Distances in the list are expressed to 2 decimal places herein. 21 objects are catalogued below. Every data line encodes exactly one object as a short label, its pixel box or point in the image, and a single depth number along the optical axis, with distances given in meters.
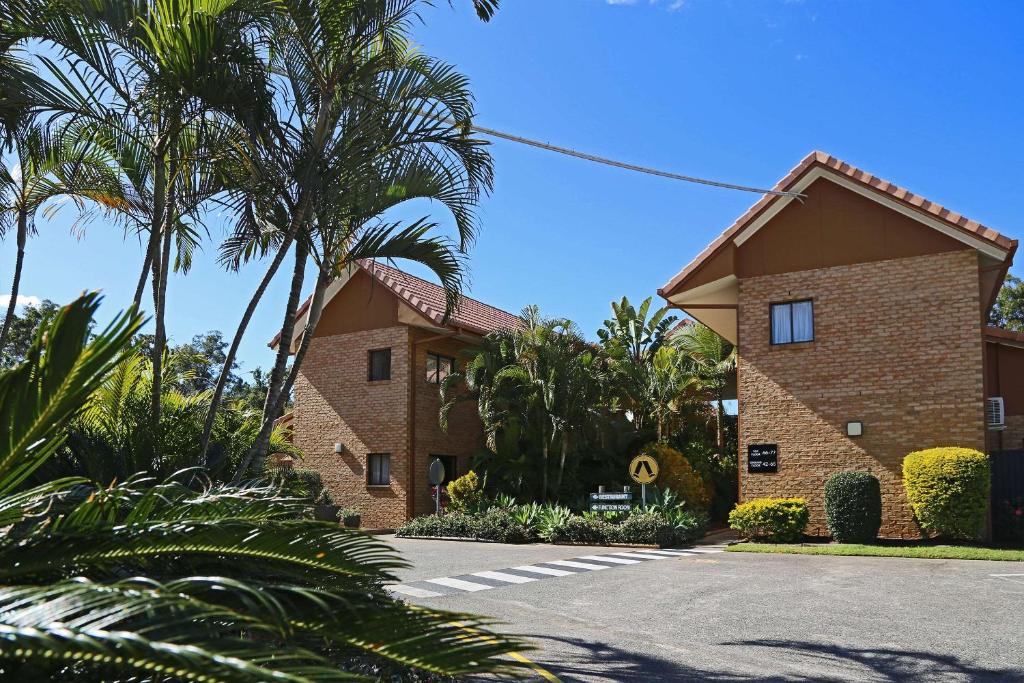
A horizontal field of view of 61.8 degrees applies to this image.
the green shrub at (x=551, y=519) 18.38
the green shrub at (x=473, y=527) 18.70
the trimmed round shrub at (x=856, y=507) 16.08
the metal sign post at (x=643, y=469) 18.05
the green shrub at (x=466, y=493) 21.14
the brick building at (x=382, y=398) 23.20
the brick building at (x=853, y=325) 16.62
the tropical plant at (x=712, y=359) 24.86
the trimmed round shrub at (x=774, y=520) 16.88
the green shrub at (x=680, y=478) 20.77
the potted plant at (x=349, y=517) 22.38
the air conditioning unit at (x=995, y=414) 18.58
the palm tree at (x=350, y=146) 6.91
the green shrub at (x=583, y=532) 17.83
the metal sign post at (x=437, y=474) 20.75
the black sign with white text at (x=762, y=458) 18.20
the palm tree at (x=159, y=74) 5.71
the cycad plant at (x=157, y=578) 2.14
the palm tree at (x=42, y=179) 7.32
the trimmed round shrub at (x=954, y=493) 15.26
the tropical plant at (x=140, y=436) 6.17
